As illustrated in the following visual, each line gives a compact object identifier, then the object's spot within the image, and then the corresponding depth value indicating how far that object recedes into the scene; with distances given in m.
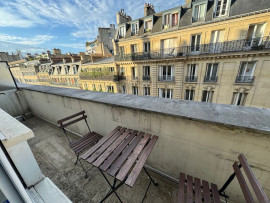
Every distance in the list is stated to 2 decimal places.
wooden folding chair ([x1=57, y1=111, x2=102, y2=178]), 2.17
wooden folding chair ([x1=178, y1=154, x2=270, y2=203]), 0.83
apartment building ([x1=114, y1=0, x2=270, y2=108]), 8.26
